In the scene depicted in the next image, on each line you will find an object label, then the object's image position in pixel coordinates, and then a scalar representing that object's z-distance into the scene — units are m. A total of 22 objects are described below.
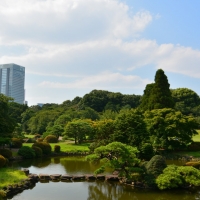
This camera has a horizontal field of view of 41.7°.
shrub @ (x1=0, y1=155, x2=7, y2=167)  19.66
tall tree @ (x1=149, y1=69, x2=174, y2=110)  38.62
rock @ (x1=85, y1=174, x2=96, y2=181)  18.53
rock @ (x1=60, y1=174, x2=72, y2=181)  18.57
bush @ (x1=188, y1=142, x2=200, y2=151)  31.49
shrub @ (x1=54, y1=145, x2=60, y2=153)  31.03
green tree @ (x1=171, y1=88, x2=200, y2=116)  58.91
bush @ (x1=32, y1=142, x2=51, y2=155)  29.57
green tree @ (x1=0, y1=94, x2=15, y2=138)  25.55
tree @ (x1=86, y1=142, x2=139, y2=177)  16.33
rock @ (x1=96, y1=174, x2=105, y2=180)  18.53
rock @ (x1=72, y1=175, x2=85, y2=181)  18.50
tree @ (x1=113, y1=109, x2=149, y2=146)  22.16
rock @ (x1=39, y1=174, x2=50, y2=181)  18.66
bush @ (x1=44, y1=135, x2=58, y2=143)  38.06
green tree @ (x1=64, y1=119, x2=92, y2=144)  35.69
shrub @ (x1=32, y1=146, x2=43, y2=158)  28.35
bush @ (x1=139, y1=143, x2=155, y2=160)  21.82
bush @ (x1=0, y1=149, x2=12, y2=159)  24.54
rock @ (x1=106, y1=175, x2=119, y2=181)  18.22
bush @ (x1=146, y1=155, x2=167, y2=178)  16.31
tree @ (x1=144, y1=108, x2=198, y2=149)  28.72
